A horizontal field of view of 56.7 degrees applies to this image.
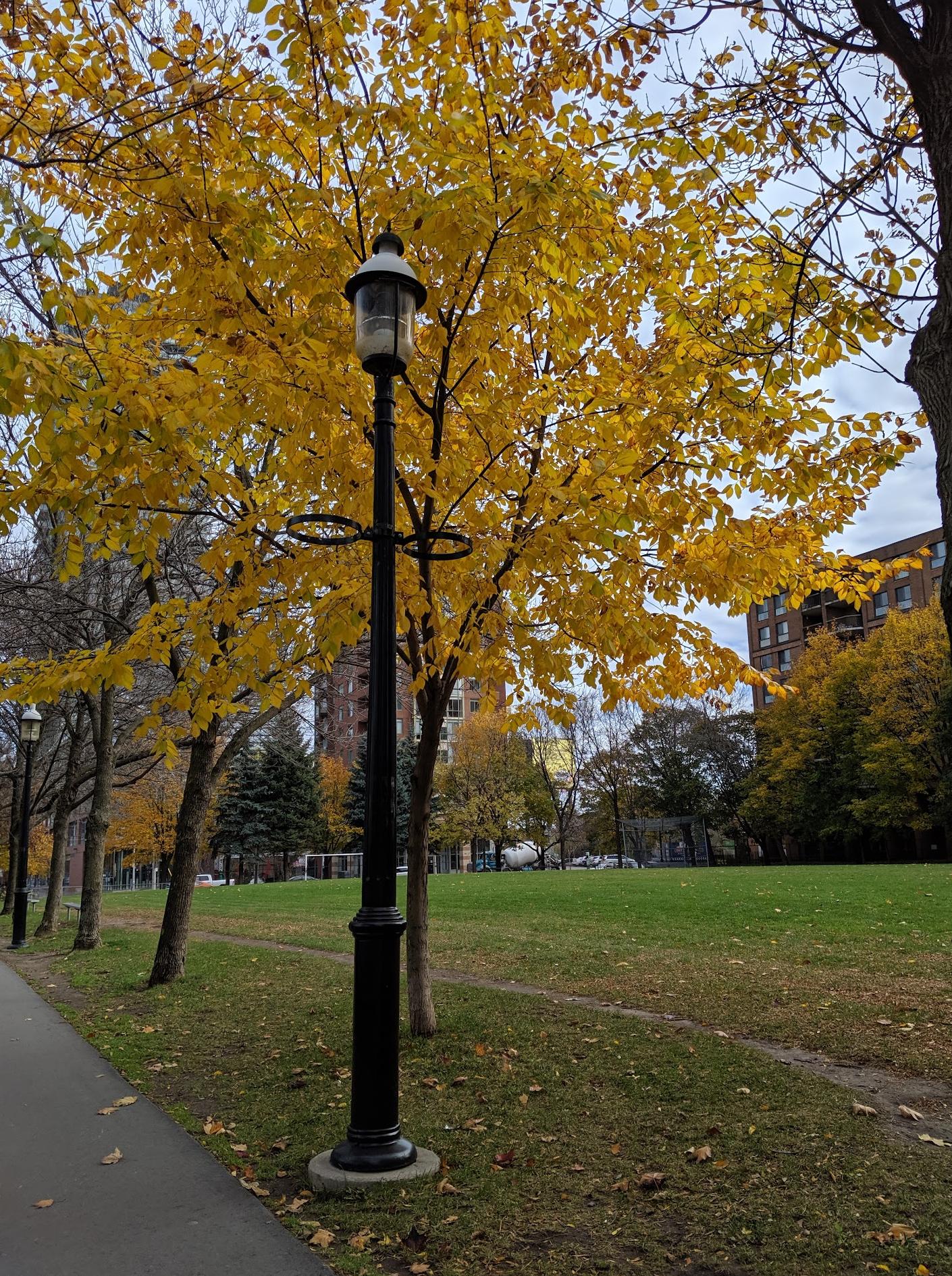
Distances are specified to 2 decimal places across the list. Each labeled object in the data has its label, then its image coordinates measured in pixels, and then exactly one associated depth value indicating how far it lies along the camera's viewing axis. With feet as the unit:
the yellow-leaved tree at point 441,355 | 16.81
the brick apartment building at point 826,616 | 192.54
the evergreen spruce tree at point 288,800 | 171.01
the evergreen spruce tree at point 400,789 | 163.02
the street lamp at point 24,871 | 53.88
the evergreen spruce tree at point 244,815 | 169.48
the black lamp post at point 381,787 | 14.24
